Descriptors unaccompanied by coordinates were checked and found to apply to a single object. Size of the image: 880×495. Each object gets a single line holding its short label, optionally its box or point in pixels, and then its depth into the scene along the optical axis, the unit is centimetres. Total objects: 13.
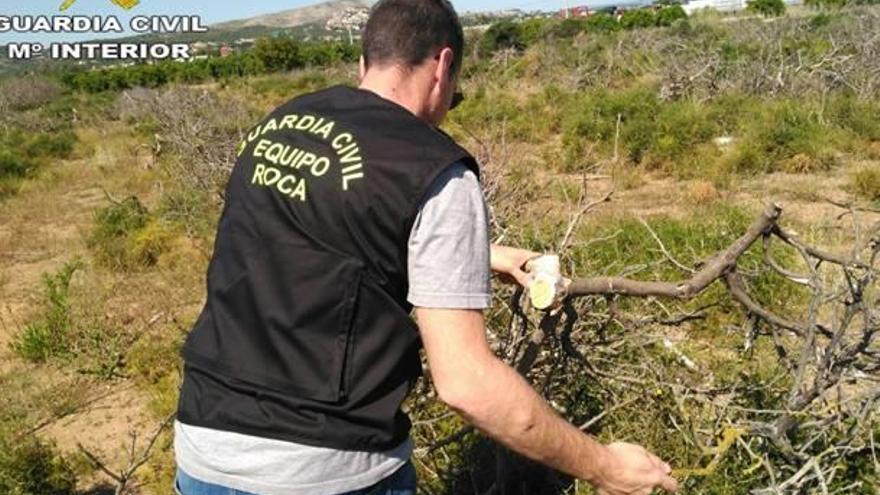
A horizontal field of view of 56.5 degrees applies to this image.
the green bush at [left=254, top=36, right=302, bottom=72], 2758
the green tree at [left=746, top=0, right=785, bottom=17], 2670
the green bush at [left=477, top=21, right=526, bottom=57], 2408
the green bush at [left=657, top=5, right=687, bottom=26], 2772
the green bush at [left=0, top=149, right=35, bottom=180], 1110
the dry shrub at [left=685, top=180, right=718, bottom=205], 711
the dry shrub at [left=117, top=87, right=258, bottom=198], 708
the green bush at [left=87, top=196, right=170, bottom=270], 664
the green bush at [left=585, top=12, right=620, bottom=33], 2675
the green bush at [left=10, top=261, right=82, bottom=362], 487
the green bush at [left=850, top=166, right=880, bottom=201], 678
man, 126
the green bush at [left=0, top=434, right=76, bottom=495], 310
